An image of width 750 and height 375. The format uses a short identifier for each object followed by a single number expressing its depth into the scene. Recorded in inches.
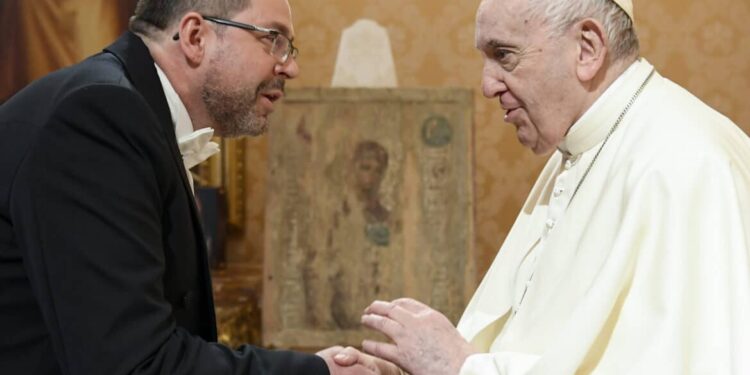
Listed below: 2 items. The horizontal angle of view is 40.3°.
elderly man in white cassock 80.9
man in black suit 75.6
